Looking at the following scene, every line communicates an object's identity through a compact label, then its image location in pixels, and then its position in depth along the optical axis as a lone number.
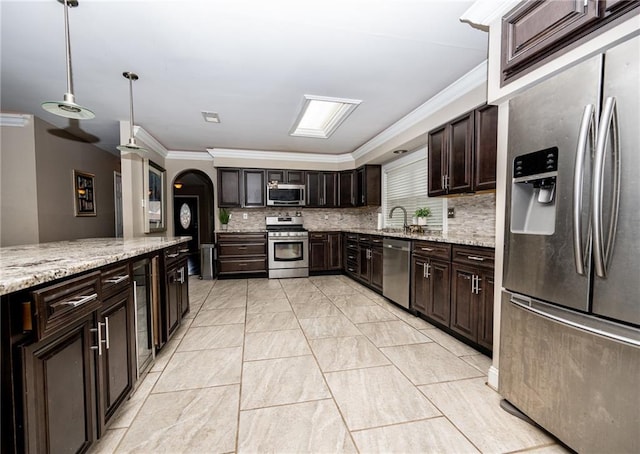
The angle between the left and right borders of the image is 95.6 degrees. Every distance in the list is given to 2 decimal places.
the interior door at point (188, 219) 9.14
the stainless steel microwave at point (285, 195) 5.59
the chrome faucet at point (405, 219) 4.41
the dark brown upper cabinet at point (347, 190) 5.71
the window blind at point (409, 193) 3.96
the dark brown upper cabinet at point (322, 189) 5.83
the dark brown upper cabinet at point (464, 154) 2.46
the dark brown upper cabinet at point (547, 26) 1.23
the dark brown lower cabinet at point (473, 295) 2.20
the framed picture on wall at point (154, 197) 4.48
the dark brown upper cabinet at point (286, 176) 5.68
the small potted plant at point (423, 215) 3.98
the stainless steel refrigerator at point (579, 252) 1.09
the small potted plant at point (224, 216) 5.63
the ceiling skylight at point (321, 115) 3.28
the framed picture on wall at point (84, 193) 4.79
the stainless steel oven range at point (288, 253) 5.38
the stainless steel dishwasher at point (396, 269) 3.32
